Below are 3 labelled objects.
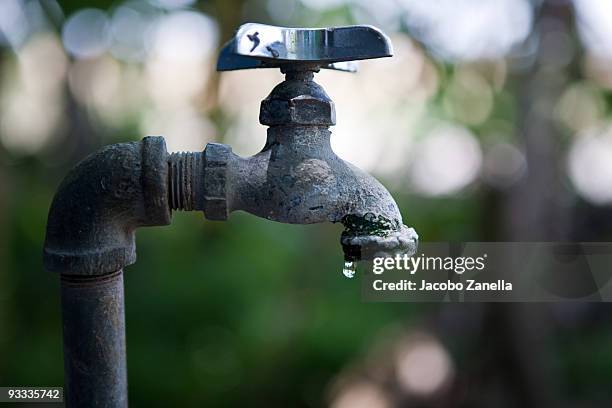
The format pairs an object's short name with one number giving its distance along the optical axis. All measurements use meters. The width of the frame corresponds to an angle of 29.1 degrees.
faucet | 0.38
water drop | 0.40
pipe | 0.38
